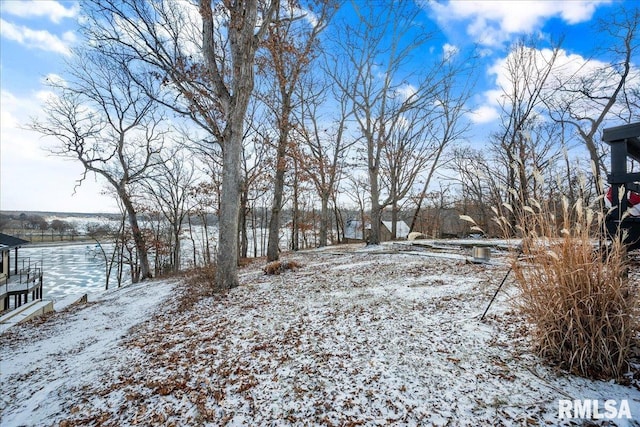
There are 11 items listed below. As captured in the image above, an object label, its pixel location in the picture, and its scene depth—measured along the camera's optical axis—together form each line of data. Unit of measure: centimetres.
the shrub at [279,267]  677
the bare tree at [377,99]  997
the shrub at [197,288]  502
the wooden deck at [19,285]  1184
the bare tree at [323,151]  1253
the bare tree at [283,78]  746
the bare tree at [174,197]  1914
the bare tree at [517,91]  1270
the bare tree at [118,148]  1239
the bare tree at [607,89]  1038
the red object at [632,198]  292
